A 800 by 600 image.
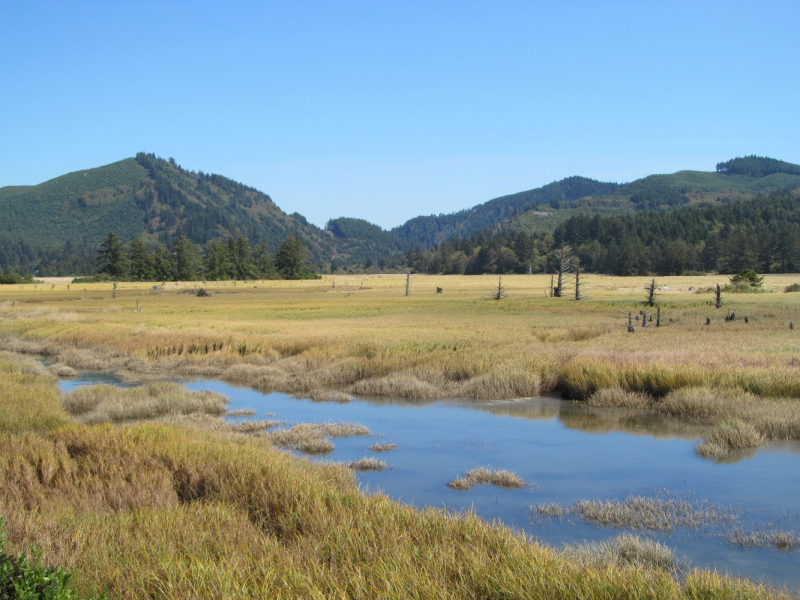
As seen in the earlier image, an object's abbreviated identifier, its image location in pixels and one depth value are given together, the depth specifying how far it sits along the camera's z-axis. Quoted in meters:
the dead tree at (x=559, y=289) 71.95
